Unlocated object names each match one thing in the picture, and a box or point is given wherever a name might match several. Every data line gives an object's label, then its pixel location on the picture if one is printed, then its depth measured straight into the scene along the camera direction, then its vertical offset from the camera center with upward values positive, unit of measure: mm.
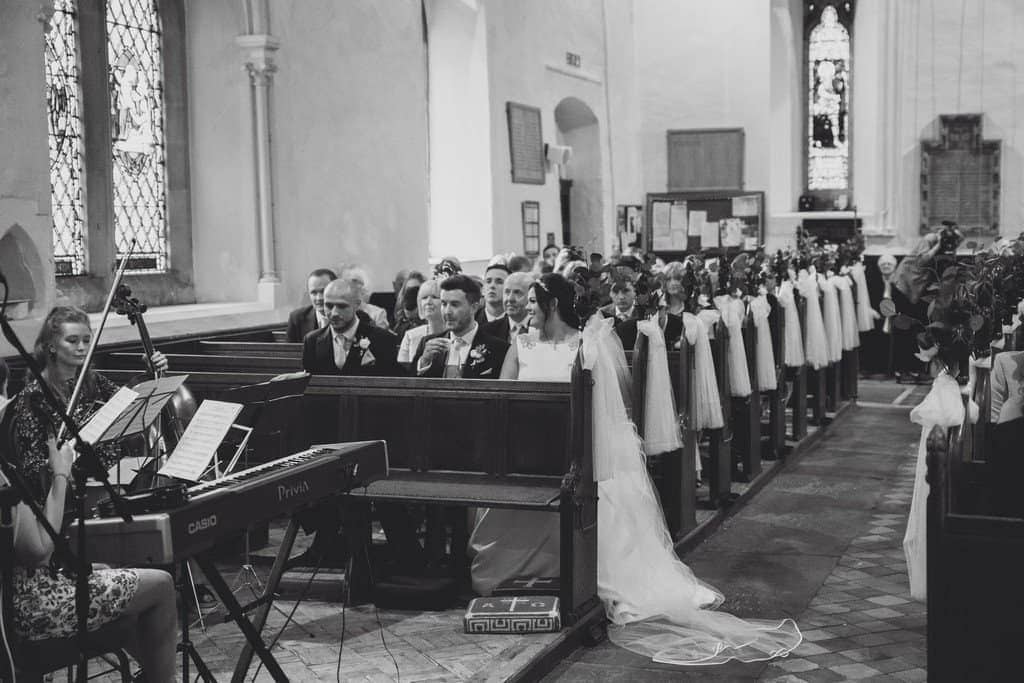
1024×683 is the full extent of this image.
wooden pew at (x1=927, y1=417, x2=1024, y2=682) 3641 -1037
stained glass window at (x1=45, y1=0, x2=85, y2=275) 8141 +719
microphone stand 2709 -532
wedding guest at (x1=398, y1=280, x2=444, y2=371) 6680 -413
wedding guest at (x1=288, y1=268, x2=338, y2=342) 7539 -435
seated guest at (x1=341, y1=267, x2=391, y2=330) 7858 -329
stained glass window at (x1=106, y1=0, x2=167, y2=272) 8766 +834
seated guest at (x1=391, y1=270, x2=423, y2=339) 8219 -414
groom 5867 -495
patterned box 4836 -1454
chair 3168 -1024
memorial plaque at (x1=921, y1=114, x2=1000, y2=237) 15602 +667
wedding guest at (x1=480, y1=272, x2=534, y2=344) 6215 -297
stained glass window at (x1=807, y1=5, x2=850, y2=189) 17078 +1772
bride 4988 -1297
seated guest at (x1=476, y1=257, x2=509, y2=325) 7379 -315
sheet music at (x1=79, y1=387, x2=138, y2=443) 3500 -471
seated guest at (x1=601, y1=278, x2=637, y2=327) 6730 -354
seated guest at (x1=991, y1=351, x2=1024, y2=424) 4469 -562
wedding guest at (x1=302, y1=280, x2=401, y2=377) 5988 -487
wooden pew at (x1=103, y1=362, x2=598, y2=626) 4980 -852
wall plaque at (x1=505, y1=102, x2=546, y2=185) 13570 +1059
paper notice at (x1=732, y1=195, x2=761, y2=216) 16797 +406
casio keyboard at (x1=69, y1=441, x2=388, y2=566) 2695 -617
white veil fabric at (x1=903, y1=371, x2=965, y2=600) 4102 -780
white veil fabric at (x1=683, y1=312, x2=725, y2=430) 6680 -779
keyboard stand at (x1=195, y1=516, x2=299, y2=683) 3195 -982
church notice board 16828 +204
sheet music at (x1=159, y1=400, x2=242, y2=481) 3102 -498
